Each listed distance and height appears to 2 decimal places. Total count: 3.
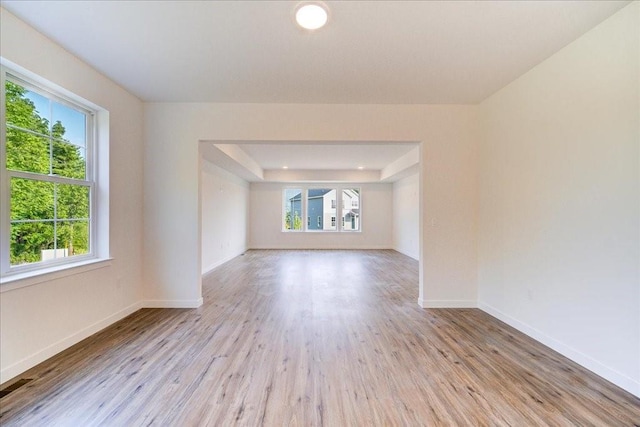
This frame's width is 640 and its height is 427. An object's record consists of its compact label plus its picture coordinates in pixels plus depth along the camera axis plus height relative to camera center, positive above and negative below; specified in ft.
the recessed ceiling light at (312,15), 6.26 +4.56
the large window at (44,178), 7.05 +1.05
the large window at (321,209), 31.60 +0.53
